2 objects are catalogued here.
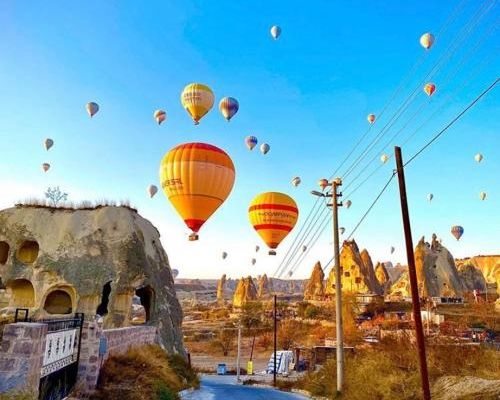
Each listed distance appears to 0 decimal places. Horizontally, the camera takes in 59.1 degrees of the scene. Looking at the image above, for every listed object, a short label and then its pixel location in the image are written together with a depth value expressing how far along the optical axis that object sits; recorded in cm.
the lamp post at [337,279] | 2095
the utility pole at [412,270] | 1282
